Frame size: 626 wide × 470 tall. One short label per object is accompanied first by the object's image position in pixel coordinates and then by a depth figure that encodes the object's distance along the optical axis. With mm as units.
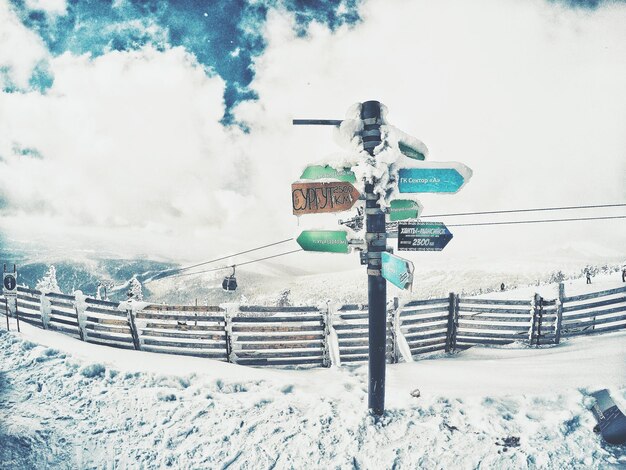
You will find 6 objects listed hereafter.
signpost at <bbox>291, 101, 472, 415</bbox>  3746
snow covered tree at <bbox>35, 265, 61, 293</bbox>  53281
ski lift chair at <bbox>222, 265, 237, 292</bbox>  17783
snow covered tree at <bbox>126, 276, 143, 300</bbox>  39069
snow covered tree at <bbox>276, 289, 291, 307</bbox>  47356
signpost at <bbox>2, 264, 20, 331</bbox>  8266
